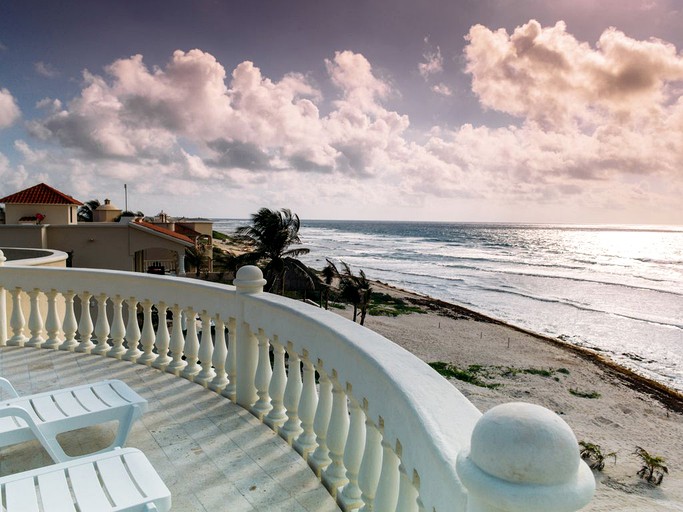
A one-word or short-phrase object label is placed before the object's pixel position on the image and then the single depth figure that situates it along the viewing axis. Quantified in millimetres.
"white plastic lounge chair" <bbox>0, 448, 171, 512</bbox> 1896
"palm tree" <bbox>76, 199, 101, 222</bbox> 55844
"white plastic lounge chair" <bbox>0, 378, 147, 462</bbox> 2711
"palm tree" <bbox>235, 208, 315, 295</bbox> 24688
